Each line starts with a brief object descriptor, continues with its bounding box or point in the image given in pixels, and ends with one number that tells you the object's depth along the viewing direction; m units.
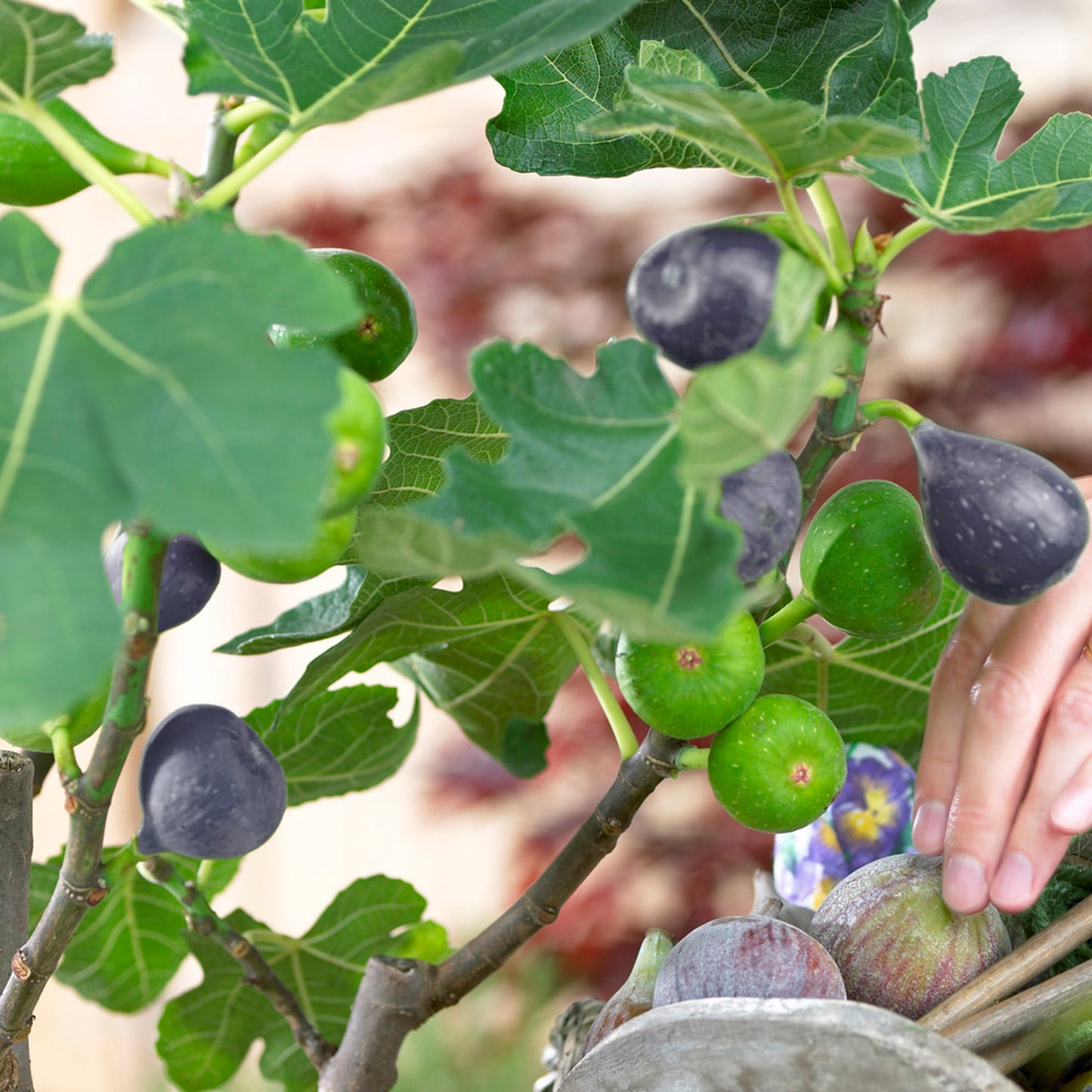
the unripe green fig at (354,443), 0.98
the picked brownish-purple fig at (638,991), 1.12
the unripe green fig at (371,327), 1.08
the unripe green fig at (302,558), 1.02
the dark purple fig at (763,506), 1.00
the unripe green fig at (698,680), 1.08
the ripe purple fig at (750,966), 1.08
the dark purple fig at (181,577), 1.06
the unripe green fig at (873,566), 1.10
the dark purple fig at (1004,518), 1.03
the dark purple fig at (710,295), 1.00
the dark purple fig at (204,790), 1.07
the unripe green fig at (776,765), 1.09
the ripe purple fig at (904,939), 1.10
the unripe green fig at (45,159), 1.02
